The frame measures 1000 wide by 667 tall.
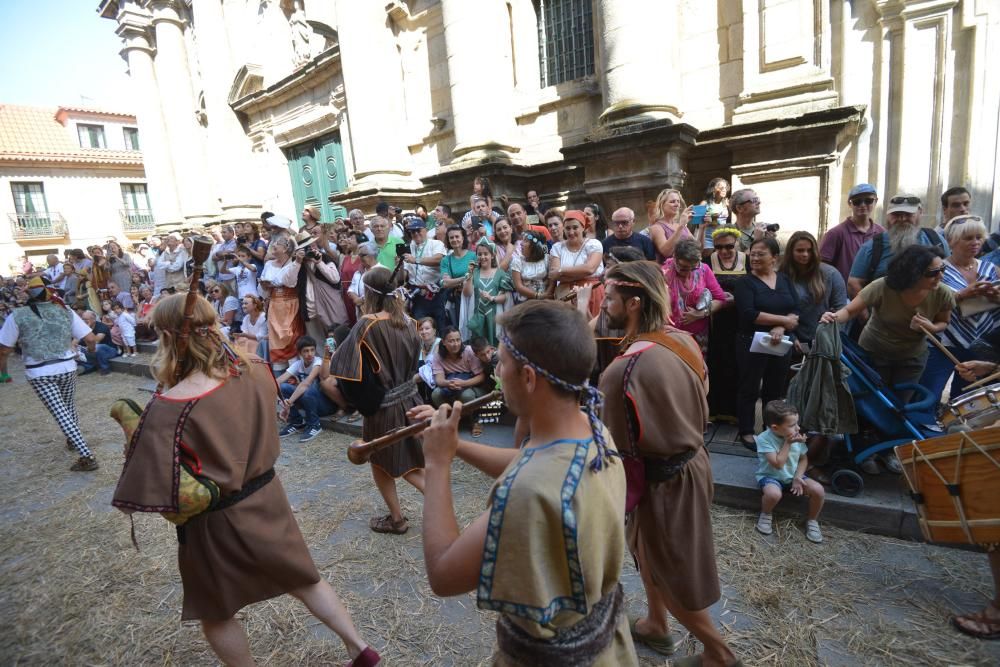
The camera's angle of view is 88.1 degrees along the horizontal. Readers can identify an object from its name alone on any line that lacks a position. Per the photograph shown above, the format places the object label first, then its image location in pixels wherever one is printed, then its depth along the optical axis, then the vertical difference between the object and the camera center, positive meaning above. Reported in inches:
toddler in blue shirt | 131.3 -64.2
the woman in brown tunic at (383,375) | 142.6 -35.2
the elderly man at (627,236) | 198.8 -3.7
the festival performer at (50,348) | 214.8 -29.9
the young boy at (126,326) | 468.1 -51.5
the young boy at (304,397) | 251.3 -69.2
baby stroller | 135.1 -55.8
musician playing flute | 46.9 -26.5
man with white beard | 160.6 -11.6
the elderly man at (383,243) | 275.6 +2.1
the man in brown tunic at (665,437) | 82.0 -33.6
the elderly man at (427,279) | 258.7 -17.6
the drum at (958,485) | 89.5 -51.1
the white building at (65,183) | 1049.5 +190.1
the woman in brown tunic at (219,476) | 80.0 -33.9
